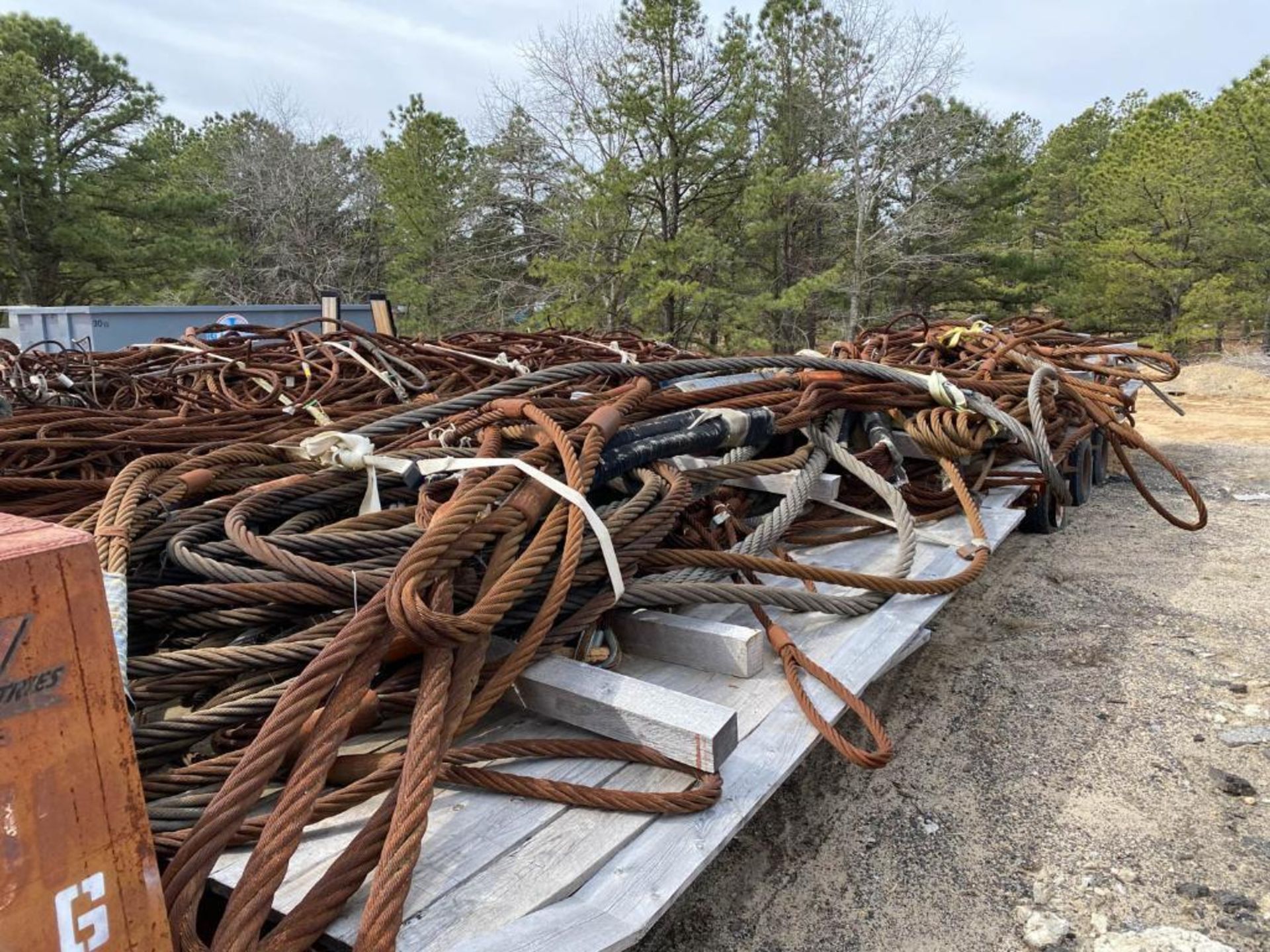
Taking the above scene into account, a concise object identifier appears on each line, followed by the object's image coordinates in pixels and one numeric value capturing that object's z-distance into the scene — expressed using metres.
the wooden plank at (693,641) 1.65
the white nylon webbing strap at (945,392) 2.74
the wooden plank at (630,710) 1.26
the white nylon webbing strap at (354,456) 1.78
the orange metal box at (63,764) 0.68
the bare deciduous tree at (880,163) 16.59
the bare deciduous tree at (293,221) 21.44
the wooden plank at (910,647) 1.79
